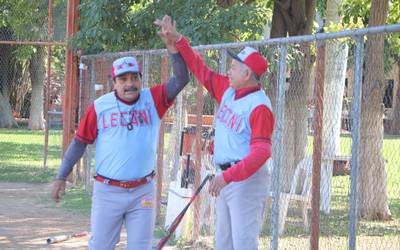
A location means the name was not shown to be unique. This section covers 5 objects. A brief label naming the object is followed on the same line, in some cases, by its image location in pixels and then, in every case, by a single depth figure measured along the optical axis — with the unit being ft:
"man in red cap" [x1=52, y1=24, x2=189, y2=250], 36.29
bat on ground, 58.69
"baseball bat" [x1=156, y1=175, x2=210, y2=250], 39.53
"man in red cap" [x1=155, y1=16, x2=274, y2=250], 34.44
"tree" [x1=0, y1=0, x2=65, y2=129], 128.09
